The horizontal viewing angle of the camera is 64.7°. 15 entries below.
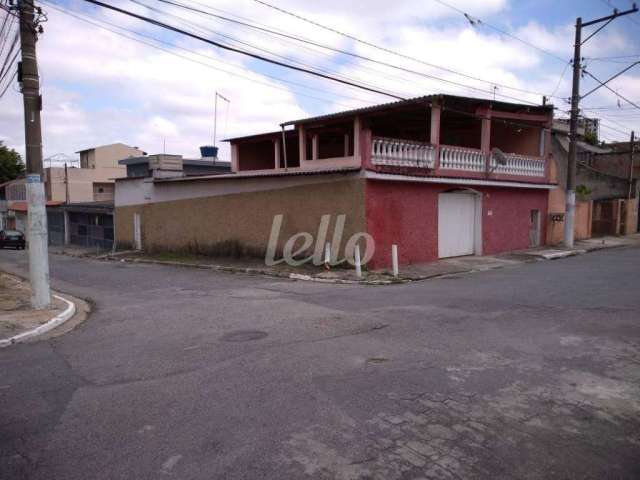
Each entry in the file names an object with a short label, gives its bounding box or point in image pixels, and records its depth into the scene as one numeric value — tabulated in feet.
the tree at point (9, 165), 183.83
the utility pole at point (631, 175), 91.96
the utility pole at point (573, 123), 63.82
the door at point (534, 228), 67.62
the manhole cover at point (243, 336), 22.94
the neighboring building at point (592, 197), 72.78
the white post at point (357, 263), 44.00
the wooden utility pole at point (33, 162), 30.30
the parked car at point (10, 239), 113.36
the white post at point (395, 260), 44.42
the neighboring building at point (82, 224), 97.30
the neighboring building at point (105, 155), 157.58
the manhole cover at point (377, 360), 18.82
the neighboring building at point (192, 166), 103.50
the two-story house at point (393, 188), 48.37
